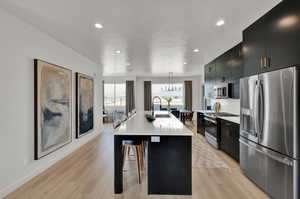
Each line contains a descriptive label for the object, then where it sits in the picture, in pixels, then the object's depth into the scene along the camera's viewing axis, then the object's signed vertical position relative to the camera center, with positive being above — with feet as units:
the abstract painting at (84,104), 14.53 -0.42
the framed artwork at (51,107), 9.60 -0.50
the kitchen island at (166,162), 7.70 -3.12
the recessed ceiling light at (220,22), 8.68 +4.34
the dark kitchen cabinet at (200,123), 18.83 -2.96
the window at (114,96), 32.65 +0.79
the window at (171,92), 33.45 +1.61
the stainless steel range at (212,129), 14.33 -2.88
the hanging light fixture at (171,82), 32.86 +3.72
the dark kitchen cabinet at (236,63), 12.59 +3.08
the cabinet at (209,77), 18.04 +2.70
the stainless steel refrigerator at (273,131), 6.16 -1.47
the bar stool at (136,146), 8.59 -2.62
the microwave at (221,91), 14.58 +0.87
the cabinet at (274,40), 6.23 +2.80
